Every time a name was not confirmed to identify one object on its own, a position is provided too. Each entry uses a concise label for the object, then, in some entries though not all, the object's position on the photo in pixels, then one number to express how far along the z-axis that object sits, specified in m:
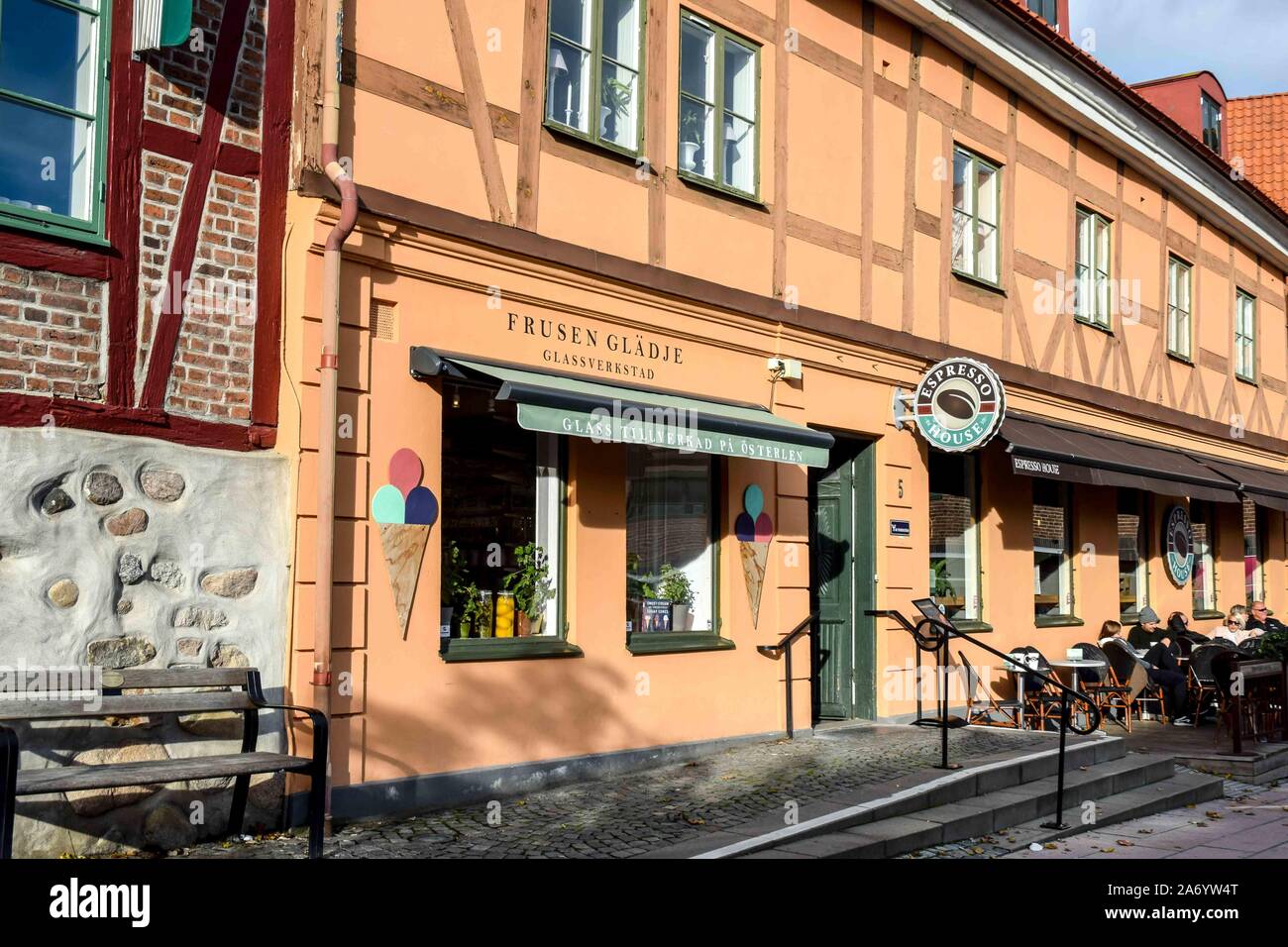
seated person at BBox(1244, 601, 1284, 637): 15.99
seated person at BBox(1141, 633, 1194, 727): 13.23
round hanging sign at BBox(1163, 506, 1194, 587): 17.47
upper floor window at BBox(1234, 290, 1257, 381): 20.50
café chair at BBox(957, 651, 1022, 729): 12.20
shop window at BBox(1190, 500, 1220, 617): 18.88
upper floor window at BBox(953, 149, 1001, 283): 13.41
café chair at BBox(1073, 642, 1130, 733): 13.05
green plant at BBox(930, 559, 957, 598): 12.86
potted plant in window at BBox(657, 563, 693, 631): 9.95
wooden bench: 5.63
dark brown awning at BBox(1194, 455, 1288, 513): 17.89
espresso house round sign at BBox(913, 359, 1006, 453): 11.64
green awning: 7.94
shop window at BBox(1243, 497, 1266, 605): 20.72
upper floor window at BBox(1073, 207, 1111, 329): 15.68
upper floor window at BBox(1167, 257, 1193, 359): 18.05
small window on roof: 20.45
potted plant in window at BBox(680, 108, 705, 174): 10.12
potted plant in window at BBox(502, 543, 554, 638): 8.76
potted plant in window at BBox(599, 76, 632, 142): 9.50
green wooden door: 11.80
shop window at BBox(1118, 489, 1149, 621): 16.52
